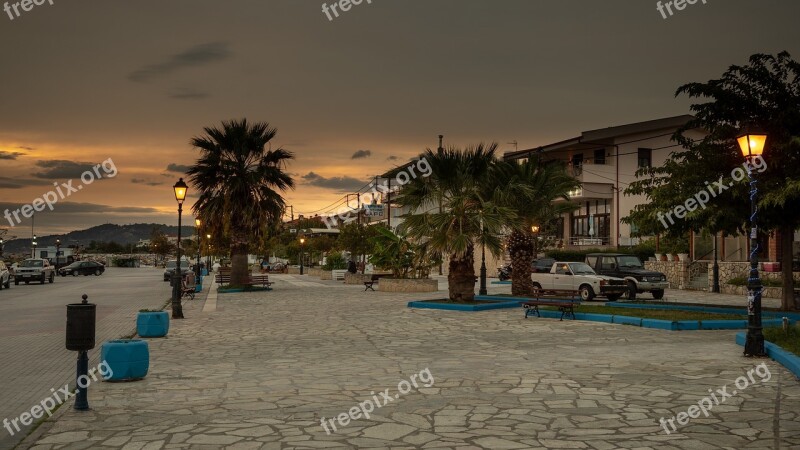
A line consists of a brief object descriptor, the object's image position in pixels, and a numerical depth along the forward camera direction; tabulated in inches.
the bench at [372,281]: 1443.2
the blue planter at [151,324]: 627.8
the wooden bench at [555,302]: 782.0
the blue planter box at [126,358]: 408.8
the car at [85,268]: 2736.2
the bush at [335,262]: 2124.8
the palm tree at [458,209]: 906.1
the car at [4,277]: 1650.8
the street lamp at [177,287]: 820.6
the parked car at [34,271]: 1910.7
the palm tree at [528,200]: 1071.0
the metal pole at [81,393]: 337.1
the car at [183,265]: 2245.3
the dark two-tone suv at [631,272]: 1098.7
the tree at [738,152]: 765.3
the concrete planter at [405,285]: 1396.4
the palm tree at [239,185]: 1397.6
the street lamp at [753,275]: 496.7
